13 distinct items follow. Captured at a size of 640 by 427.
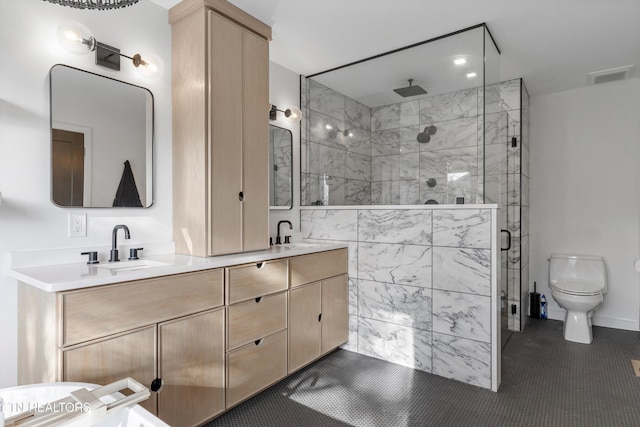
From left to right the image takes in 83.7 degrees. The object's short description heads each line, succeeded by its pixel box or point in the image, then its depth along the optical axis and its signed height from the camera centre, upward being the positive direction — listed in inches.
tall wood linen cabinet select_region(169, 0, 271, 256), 83.8 +20.4
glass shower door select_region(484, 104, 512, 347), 115.9 +11.9
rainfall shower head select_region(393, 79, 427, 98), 129.9 +44.7
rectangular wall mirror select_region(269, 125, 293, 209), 119.6 +14.7
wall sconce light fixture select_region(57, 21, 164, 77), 71.4 +34.4
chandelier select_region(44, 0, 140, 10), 43.1 +25.5
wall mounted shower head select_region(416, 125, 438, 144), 135.9 +29.7
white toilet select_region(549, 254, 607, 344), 123.6 -27.5
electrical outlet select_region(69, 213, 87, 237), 73.2 -3.2
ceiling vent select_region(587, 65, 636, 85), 128.1 +51.0
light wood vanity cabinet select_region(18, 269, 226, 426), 55.1 -22.4
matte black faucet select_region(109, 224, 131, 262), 75.9 -6.5
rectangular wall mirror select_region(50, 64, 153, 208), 72.2 +15.1
